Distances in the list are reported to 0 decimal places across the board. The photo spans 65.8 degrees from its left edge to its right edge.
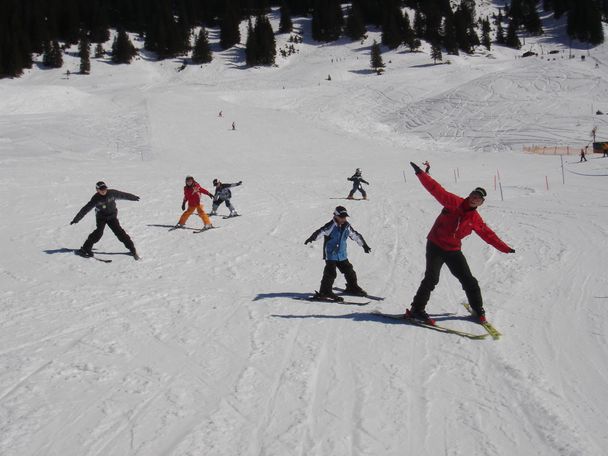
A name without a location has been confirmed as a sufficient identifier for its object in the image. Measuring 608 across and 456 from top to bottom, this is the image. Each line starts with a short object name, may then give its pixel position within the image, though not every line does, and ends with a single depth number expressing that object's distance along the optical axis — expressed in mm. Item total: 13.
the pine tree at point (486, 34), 87250
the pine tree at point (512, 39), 88562
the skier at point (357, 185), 17219
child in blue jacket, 6887
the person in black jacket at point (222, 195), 13785
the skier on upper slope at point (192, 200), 12059
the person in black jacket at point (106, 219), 9344
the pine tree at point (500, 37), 92750
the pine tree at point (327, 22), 93125
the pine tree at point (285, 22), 98125
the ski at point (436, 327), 5332
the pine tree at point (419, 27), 92500
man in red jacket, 5406
